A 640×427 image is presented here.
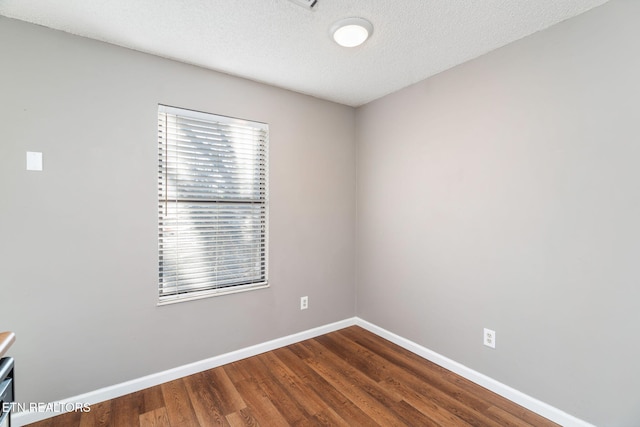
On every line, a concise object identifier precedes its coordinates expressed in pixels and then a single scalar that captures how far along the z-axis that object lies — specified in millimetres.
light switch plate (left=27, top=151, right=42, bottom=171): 1786
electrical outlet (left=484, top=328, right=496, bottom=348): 2111
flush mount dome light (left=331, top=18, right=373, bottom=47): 1772
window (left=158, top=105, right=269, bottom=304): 2242
